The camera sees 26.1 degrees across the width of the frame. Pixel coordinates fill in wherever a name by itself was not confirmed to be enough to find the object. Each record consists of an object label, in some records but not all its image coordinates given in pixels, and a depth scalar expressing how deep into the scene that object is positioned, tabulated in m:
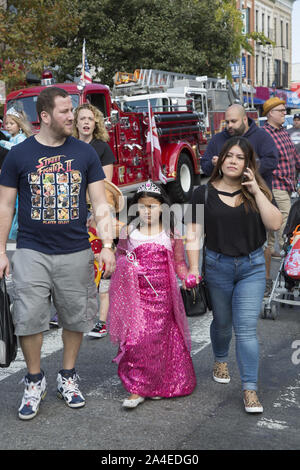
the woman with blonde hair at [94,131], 5.50
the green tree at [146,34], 24.91
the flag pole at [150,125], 12.93
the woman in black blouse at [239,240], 3.93
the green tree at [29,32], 15.08
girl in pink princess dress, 4.05
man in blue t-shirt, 3.81
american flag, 12.33
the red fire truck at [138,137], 11.89
